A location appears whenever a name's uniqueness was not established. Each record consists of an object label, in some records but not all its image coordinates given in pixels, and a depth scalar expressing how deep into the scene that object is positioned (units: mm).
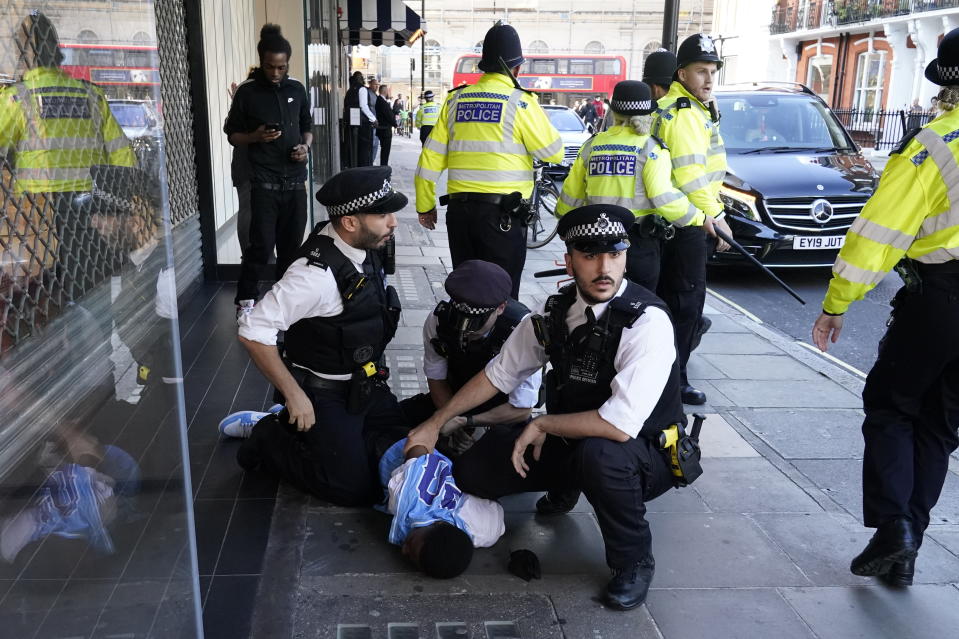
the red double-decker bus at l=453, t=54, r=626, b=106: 40094
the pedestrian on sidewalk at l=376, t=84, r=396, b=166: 16488
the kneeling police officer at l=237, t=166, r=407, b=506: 3371
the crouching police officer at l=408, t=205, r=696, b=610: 2957
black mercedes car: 8352
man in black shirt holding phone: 6031
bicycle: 10422
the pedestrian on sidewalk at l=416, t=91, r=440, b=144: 18953
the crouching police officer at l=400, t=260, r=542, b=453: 3646
